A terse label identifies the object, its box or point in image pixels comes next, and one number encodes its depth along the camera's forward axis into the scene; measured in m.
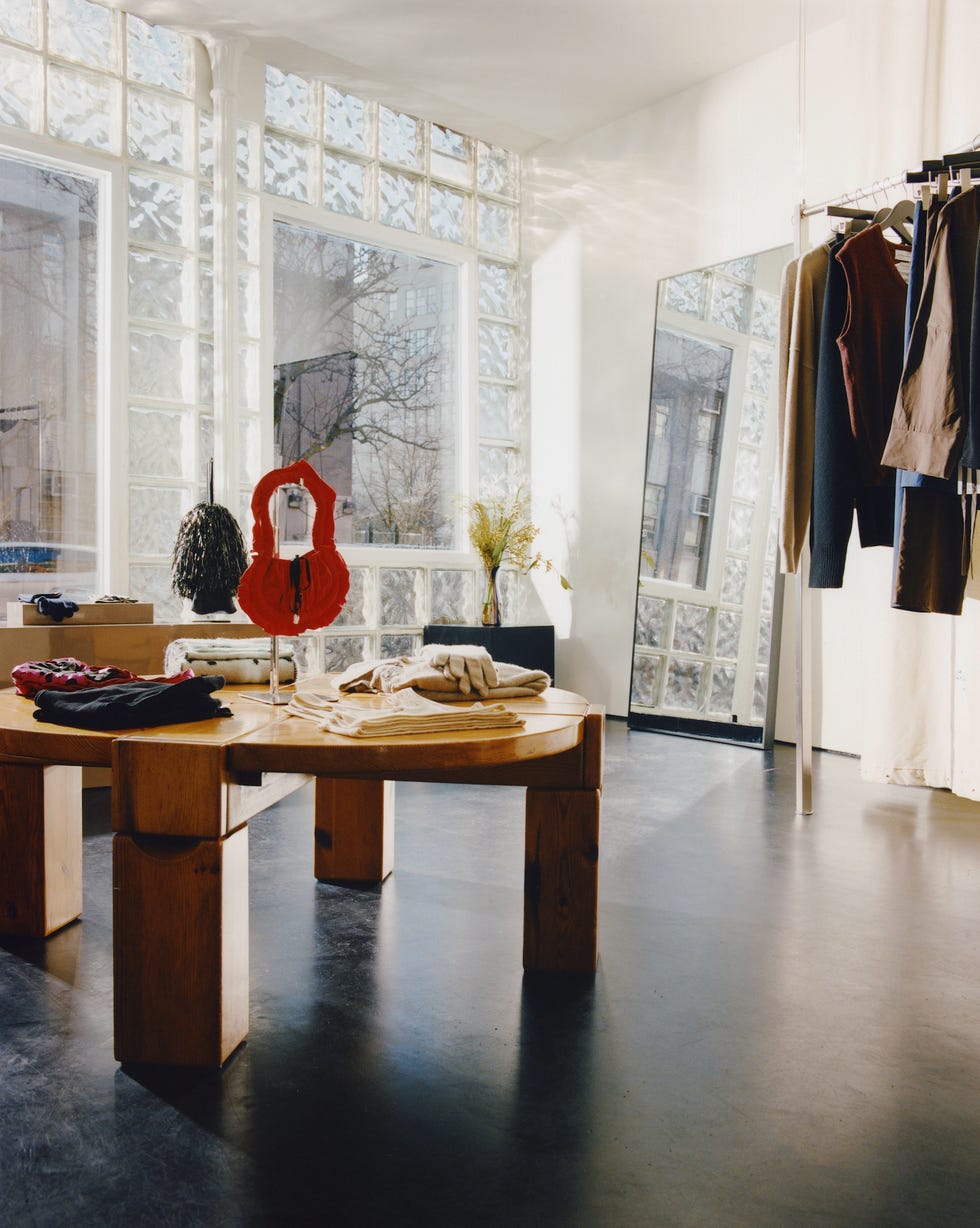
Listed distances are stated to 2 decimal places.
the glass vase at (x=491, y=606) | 5.81
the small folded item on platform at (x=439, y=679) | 2.16
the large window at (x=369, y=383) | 5.43
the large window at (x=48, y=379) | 4.42
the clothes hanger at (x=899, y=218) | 3.21
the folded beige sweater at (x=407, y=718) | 1.72
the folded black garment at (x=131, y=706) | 1.79
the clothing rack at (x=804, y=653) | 3.43
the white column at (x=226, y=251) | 4.85
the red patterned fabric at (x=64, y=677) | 2.12
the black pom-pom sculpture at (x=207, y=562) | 4.43
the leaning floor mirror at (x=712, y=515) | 4.89
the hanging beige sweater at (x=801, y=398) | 3.36
